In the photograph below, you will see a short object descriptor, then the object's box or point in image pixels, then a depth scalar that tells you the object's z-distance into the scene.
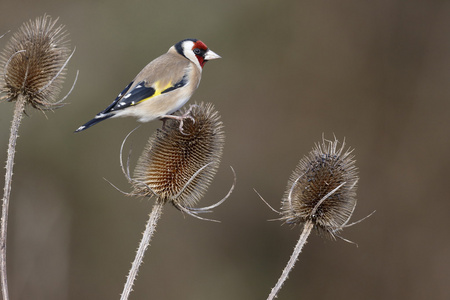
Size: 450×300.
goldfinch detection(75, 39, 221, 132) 11.80
